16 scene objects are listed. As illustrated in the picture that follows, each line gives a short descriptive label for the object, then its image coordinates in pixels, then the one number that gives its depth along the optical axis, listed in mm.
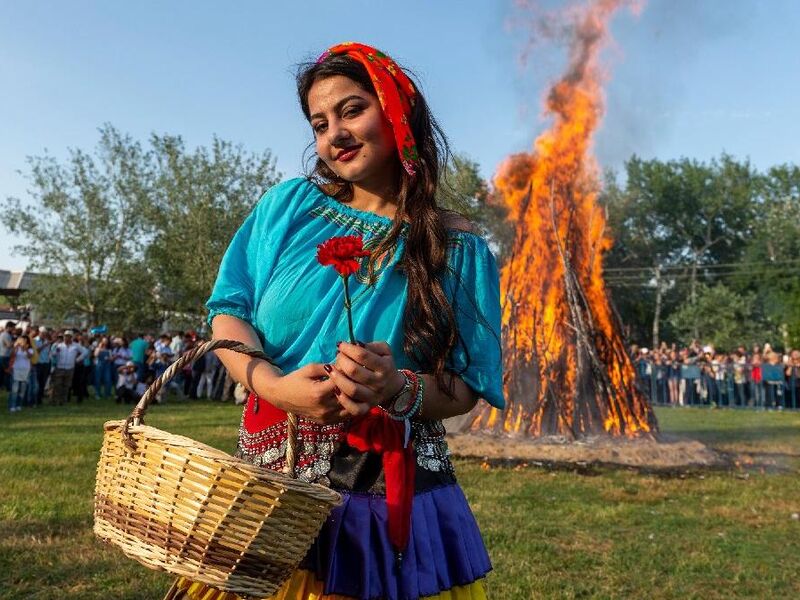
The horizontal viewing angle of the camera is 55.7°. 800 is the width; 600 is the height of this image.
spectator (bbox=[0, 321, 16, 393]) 17000
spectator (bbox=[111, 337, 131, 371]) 20547
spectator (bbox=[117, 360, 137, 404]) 18172
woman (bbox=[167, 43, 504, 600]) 1747
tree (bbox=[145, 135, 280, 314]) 30984
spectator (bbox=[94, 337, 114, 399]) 20172
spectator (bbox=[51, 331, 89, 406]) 17531
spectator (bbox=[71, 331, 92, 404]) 18805
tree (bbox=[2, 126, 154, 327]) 31094
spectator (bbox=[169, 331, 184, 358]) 21544
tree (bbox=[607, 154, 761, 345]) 61938
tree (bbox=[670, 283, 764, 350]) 48656
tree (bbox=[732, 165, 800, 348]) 55969
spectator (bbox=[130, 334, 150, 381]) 19352
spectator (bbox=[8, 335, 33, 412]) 15180
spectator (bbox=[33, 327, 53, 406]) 17552
